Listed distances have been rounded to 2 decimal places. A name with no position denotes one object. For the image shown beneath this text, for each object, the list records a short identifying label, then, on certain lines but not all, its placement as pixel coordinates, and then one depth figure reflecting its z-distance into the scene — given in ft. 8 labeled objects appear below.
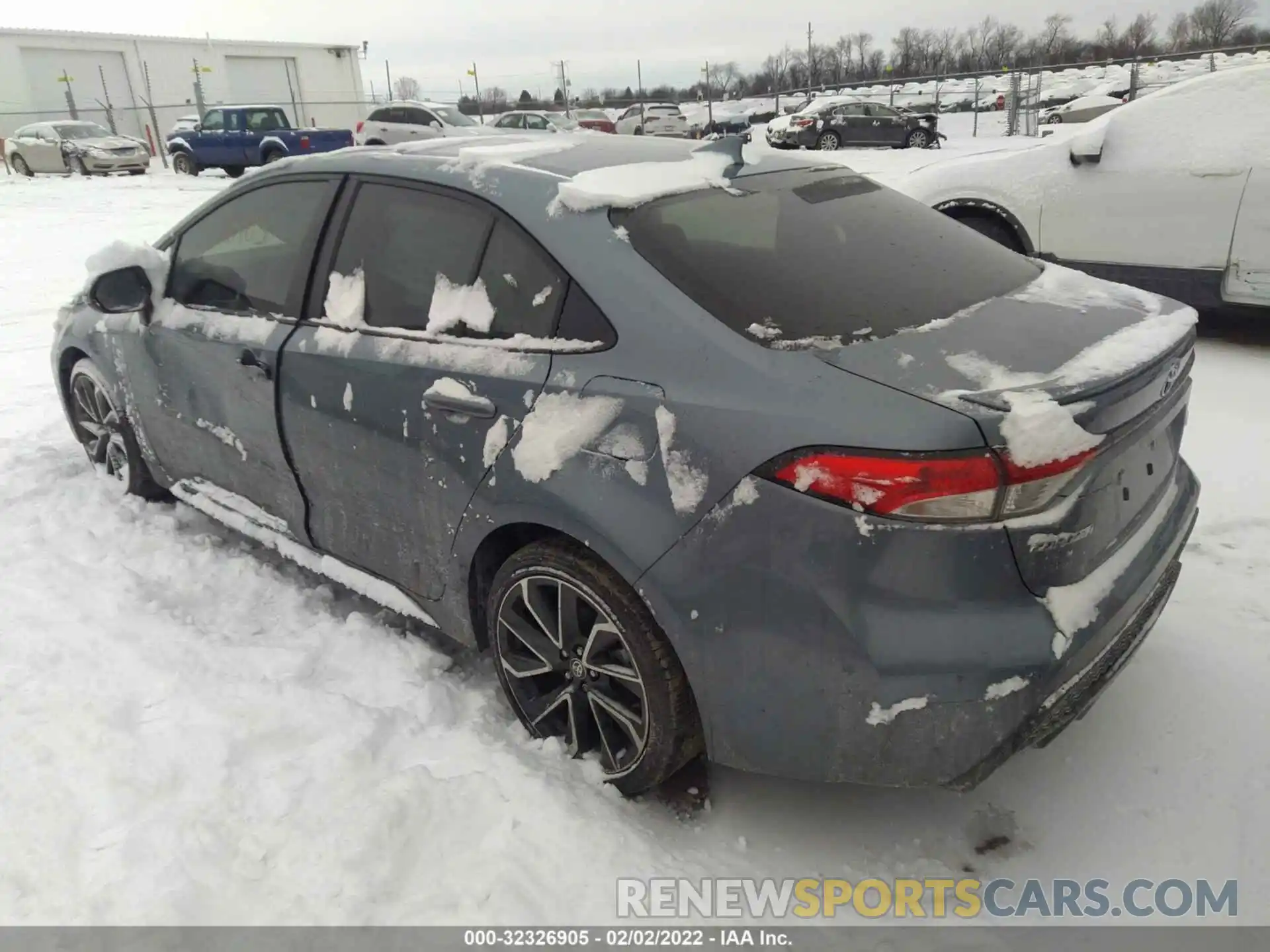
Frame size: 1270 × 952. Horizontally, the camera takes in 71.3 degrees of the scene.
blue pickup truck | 68.74
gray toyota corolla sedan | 6.04
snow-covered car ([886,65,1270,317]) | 17.53
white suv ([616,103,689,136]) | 99.09
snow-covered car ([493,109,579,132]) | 79.36
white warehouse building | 115.96
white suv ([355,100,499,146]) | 71.36
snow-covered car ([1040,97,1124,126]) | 74.79
